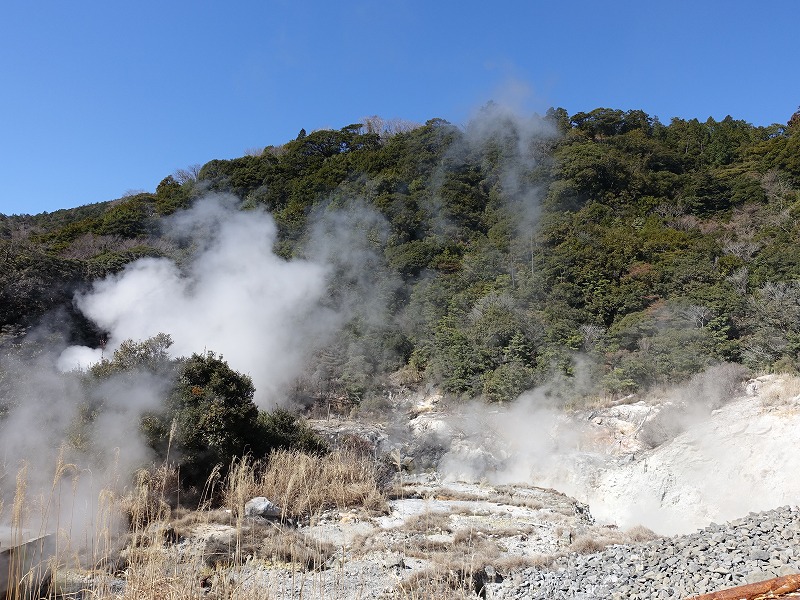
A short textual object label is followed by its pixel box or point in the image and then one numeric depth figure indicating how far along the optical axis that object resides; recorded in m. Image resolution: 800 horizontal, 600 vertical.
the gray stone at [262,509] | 7.21
